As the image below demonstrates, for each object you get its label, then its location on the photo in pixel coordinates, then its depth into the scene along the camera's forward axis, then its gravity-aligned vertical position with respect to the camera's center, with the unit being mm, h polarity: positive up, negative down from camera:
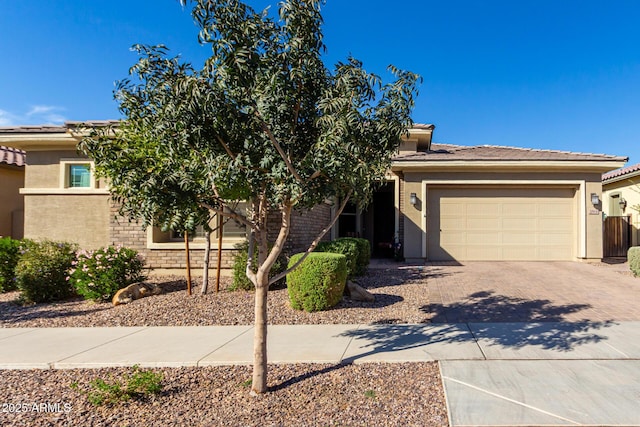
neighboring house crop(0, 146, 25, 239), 14150 +821
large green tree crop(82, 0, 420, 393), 3697 +1008
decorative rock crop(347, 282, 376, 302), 7957 -1425
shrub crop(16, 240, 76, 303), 8477 -1146
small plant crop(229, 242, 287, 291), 8953 -1135
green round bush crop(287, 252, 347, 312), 7117 -1079
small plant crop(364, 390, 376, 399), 3900 -1700
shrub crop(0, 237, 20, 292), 9859 -1054
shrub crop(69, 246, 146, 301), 8438 -1135
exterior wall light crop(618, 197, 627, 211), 16741 +1059
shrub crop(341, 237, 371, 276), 10609 -908
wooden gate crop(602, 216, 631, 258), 14844 -352
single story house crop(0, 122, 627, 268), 11938 +867
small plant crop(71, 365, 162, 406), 3809 -1700
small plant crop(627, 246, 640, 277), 10031 -835
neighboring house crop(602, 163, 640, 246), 15609 +1468
